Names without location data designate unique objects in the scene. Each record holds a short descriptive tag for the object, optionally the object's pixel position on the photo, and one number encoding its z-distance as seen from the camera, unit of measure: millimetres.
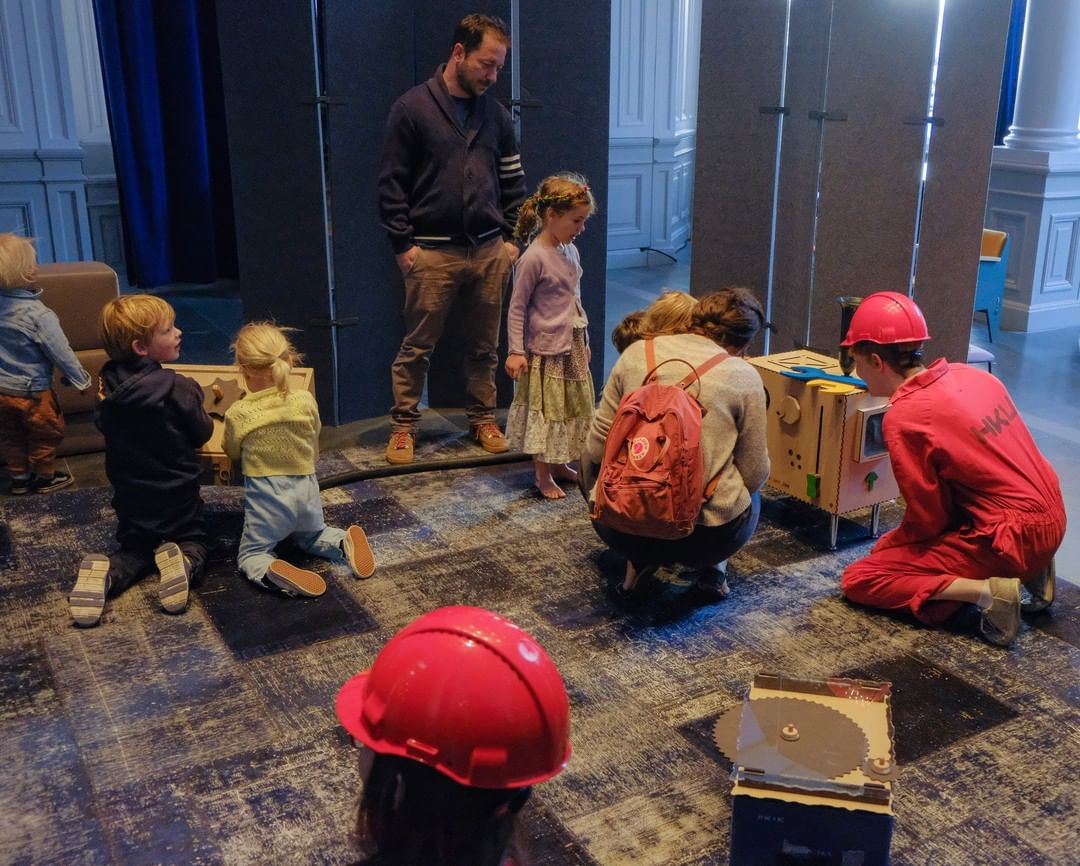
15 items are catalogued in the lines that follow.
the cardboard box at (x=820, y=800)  1871
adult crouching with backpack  2932
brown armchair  4363
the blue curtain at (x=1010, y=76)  7973
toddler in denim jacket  3844
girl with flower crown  3766
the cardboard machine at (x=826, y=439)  3525
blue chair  6012
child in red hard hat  1360
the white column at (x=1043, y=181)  6508
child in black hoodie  3209
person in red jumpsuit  3012
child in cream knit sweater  3295
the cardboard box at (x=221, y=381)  3623
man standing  4125
